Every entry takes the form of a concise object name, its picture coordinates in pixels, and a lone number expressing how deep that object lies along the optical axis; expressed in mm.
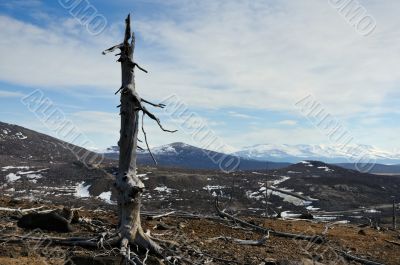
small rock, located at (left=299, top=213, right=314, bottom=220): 20328
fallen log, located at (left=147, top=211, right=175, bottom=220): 13650
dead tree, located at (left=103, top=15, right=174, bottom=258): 9328
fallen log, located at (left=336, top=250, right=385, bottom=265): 11691
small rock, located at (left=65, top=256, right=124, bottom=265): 8203
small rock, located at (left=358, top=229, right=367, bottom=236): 16547
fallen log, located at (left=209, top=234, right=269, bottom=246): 11648
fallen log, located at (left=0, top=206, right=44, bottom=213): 13597
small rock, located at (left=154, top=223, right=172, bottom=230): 12341
